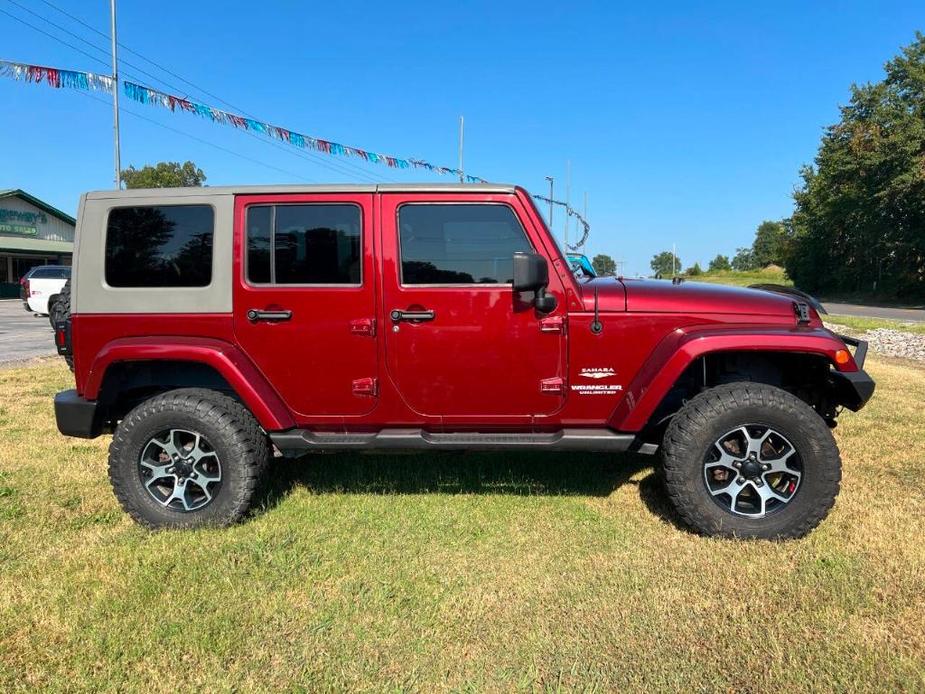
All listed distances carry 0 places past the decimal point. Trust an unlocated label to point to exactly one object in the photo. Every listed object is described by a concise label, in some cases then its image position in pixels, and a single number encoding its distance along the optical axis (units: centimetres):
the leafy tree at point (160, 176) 5097
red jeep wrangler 326
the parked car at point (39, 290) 1692
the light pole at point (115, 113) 1236
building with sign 3152
